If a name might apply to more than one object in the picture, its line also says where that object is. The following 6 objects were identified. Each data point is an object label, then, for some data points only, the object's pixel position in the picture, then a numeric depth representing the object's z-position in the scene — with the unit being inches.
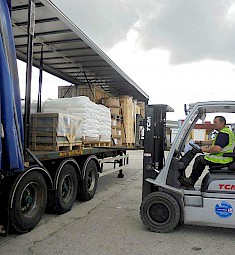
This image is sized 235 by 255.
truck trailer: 153.7
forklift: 177.8
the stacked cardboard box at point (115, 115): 350.9
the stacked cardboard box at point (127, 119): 378.3
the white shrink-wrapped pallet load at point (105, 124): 301.7
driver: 187.9
